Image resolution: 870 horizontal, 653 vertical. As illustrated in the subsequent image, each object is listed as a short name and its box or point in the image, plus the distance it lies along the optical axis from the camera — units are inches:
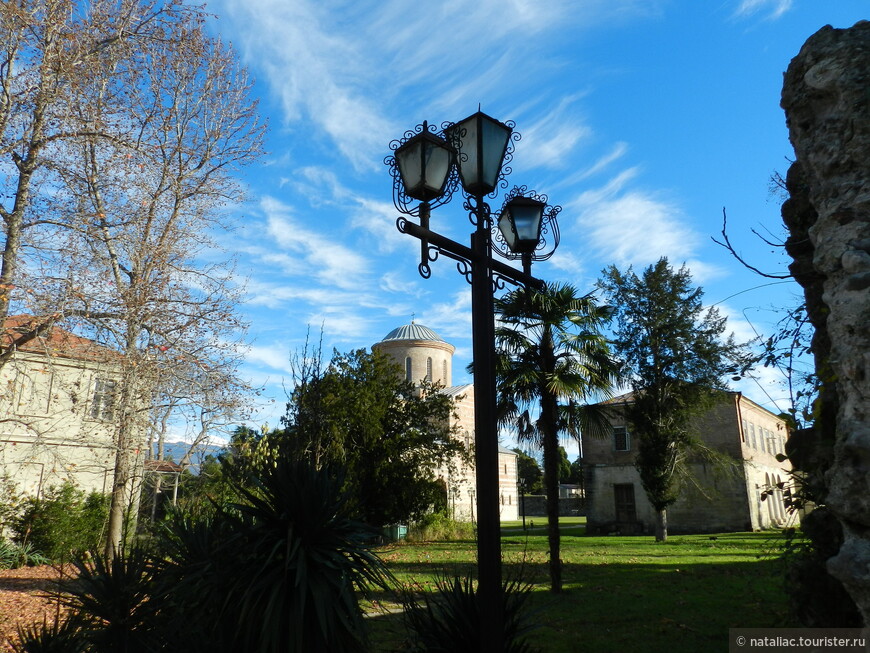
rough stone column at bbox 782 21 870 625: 115.1
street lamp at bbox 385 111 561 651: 152.0
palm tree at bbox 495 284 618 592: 495.8
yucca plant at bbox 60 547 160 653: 188.7
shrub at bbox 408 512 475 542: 970.7
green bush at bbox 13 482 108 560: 644.1
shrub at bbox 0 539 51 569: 583.8
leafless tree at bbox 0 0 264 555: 443.8
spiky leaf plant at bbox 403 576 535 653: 183.9
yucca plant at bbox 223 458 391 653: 173.8
